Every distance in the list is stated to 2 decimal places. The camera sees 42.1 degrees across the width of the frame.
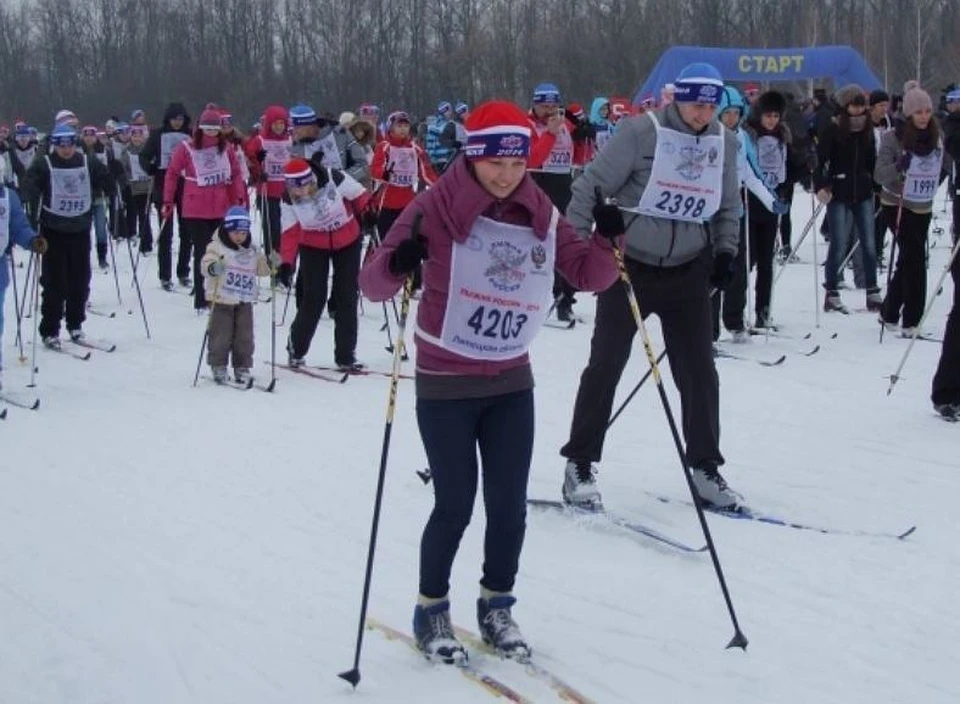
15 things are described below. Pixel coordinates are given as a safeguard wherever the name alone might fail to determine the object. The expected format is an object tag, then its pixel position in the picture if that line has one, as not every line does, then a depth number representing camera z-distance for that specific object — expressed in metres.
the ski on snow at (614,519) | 5.36
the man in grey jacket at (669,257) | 5.67
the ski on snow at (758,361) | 9.77
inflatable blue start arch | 25.02
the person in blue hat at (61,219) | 10.85
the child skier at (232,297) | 9.70
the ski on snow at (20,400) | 8.96
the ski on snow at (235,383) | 9.51
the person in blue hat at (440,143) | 17.27
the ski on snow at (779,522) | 5.57
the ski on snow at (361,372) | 9.96
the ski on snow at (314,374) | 9.67
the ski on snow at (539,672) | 3.94
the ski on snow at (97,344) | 11.41
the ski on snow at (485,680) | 3.93
